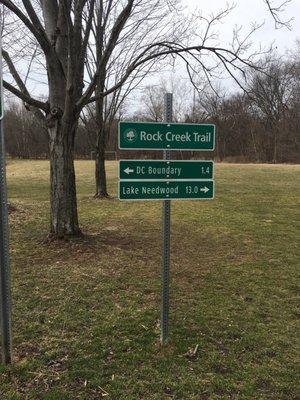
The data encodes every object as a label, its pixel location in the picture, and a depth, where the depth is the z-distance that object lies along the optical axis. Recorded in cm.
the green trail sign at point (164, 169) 345
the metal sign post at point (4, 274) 317
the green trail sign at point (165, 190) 345
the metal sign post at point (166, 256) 357
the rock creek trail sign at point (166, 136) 342
